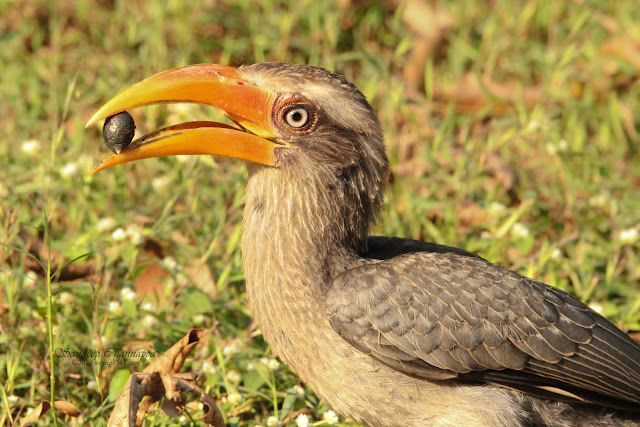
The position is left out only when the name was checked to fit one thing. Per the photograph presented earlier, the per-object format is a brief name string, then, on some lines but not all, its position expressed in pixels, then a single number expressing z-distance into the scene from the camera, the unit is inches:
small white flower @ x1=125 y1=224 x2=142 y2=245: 375.9
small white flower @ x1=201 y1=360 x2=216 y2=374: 345.1
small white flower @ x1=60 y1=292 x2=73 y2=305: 361.7
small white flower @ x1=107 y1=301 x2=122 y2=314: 352.1
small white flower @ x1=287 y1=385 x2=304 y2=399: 345.1
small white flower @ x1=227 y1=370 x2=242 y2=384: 349.1
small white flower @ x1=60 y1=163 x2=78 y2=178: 415.4
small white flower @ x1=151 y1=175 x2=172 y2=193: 434.9
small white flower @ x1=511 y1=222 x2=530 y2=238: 414.0
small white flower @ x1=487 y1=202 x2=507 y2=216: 423.8
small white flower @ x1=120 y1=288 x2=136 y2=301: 353.4
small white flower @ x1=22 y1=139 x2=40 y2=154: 425.1
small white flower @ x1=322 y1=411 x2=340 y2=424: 327.2
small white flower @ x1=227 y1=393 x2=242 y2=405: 340.2
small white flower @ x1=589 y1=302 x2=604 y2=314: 381.7
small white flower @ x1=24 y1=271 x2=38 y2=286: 370.6
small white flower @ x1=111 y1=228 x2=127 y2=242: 375.2
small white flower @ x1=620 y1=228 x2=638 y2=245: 421.4
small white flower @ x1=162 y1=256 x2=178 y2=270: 381.4
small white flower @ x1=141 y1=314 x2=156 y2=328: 354.9
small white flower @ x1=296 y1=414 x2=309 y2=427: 320.8
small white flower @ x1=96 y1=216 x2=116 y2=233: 391.4
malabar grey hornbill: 295.6
